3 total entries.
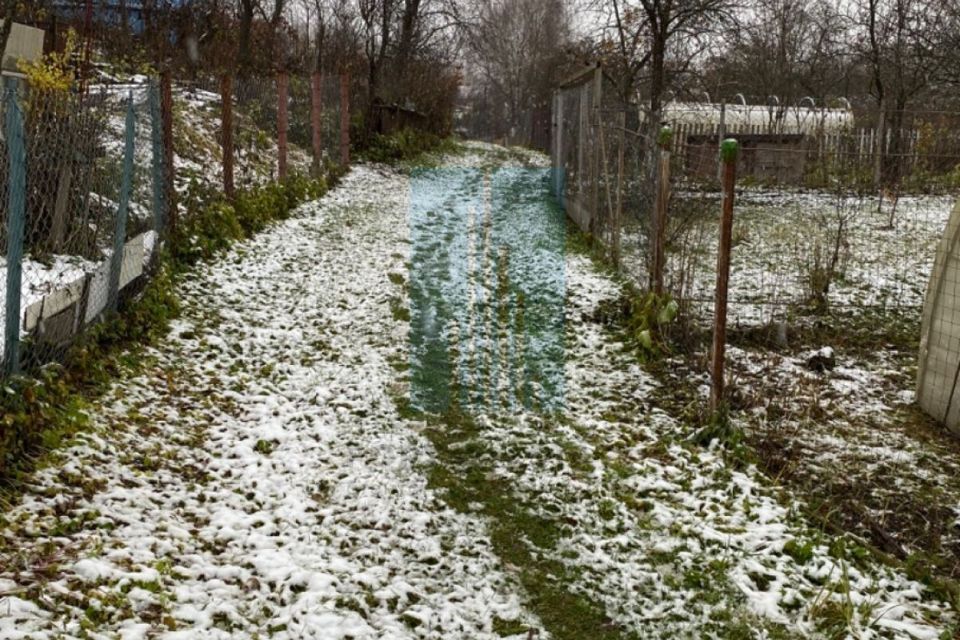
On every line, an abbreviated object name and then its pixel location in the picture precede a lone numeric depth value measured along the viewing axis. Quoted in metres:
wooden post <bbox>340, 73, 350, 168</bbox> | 18.74
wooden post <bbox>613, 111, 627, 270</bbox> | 9.46
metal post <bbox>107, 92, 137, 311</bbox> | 6.41
